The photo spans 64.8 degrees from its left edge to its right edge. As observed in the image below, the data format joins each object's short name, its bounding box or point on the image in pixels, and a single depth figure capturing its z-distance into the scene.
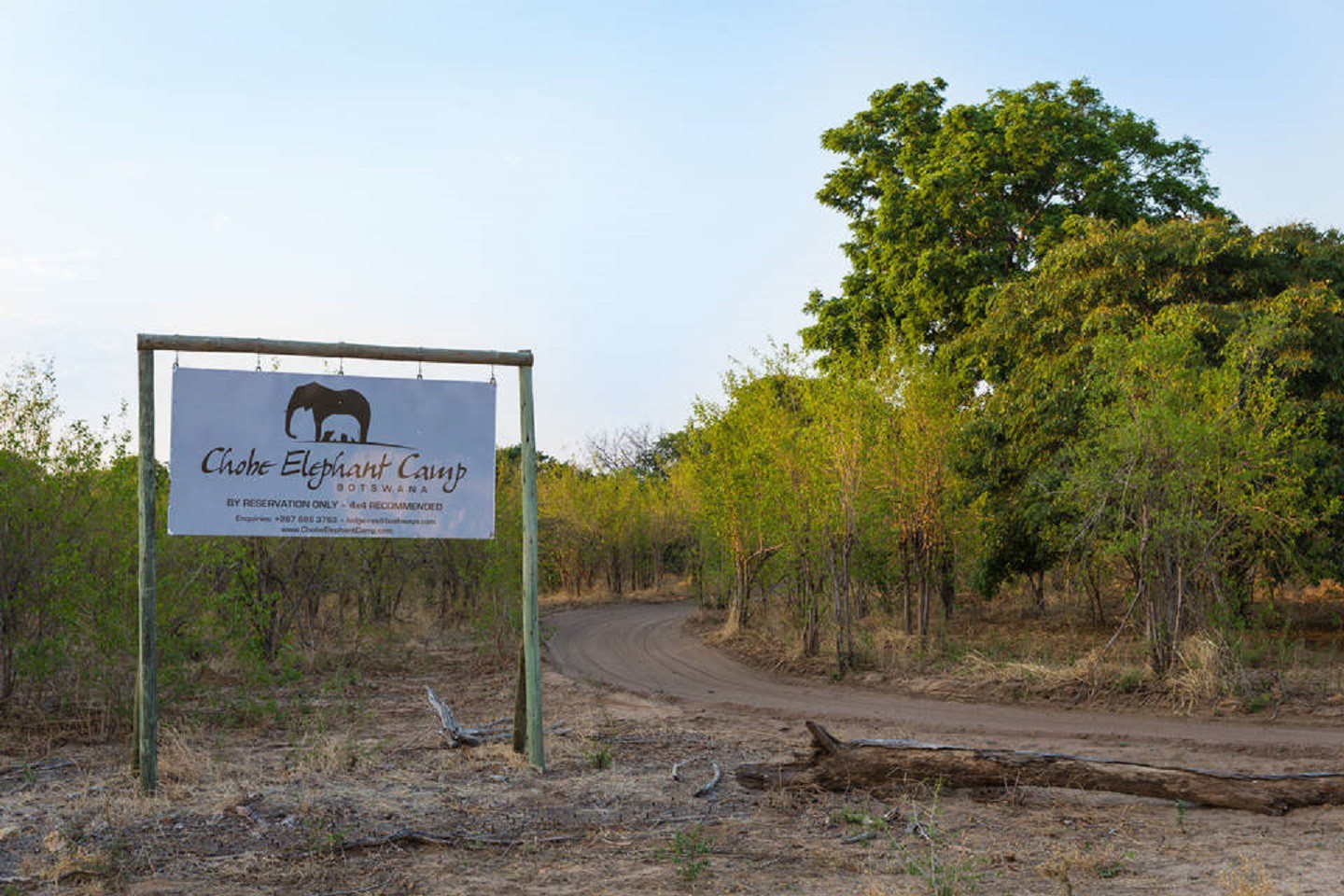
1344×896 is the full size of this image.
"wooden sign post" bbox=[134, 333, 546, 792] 8.23
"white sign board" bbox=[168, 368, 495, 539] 8.57
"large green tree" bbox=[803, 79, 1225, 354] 23.34
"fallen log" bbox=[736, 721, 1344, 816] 7.66
